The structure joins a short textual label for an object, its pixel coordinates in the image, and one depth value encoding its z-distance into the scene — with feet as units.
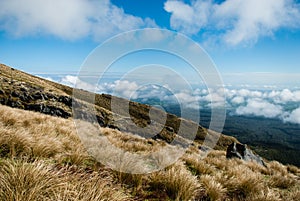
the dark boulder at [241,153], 53.11
